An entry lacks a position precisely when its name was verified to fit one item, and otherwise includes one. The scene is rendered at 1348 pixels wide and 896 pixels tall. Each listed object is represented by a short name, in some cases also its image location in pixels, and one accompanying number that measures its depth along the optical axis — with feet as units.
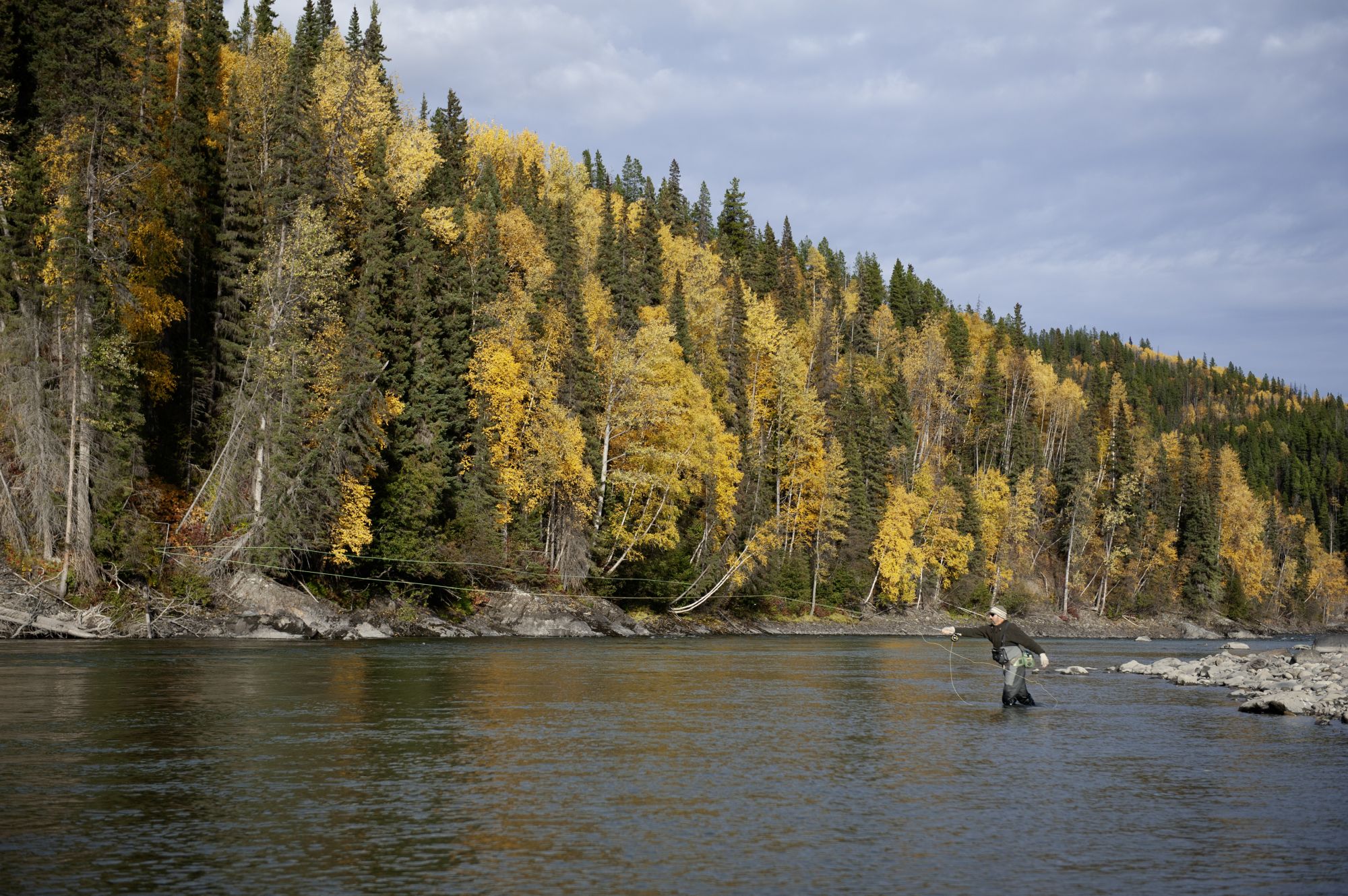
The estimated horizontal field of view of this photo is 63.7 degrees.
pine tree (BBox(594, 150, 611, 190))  501.15
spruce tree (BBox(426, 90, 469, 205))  208.13
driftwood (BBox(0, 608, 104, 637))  114.62
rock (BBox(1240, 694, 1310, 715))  78.04
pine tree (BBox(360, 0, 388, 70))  224.94
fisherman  75.46
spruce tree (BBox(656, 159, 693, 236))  363.76
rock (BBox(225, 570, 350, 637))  134.62
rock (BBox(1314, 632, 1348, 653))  175.63
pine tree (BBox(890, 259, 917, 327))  439.22
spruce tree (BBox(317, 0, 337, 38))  275.39
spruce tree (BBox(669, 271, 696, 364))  232.53
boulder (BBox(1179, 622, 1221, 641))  344.49
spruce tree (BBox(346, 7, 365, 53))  240.94
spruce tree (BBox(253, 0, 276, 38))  222.48
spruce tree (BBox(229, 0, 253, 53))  235.81
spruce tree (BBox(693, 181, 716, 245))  440.45
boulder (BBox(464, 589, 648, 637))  168.04
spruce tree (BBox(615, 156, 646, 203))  563.89
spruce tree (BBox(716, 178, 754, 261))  415.03
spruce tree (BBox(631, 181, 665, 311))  247.91
